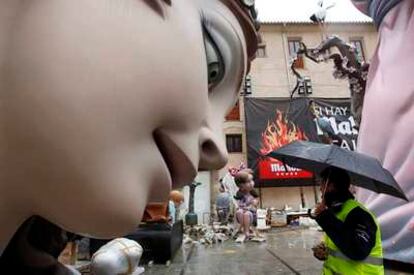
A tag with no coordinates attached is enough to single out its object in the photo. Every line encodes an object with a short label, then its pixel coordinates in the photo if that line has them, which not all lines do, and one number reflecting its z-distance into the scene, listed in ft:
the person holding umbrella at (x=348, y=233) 4.94
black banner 33.42
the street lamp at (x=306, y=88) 36.60
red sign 33.60
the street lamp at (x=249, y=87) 35.95
